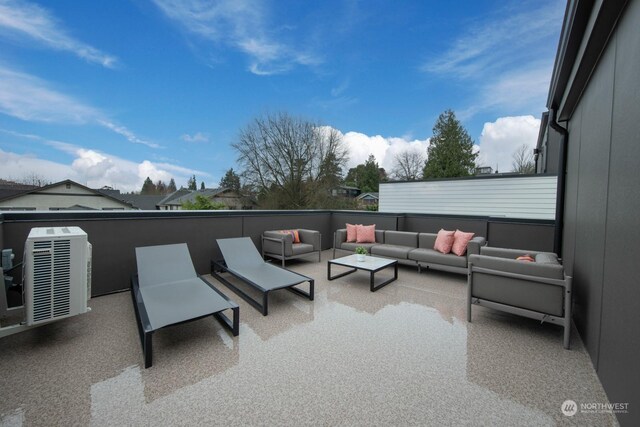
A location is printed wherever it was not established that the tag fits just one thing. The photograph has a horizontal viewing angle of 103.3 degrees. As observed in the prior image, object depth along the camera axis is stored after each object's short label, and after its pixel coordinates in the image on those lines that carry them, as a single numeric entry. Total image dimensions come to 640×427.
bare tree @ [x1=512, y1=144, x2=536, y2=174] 18.68
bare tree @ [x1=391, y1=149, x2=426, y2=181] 24.99
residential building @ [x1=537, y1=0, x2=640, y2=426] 1.52
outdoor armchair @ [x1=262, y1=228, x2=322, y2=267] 5.30
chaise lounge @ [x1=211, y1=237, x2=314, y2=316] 3.38
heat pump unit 2.23
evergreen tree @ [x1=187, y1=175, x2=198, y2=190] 51.95
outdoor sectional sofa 4.55
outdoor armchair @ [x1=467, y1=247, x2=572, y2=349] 2.46
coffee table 4.11
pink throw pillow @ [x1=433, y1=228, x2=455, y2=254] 4.94
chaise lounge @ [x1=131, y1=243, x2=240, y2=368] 2.36
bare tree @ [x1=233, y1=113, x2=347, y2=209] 15.86
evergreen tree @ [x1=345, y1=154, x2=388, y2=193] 29.75
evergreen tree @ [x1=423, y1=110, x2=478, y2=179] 18.02
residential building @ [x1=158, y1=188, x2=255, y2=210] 16.73
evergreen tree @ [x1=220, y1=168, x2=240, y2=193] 16.61
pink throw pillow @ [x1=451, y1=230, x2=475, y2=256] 4.72
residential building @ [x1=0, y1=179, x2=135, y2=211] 14.24
